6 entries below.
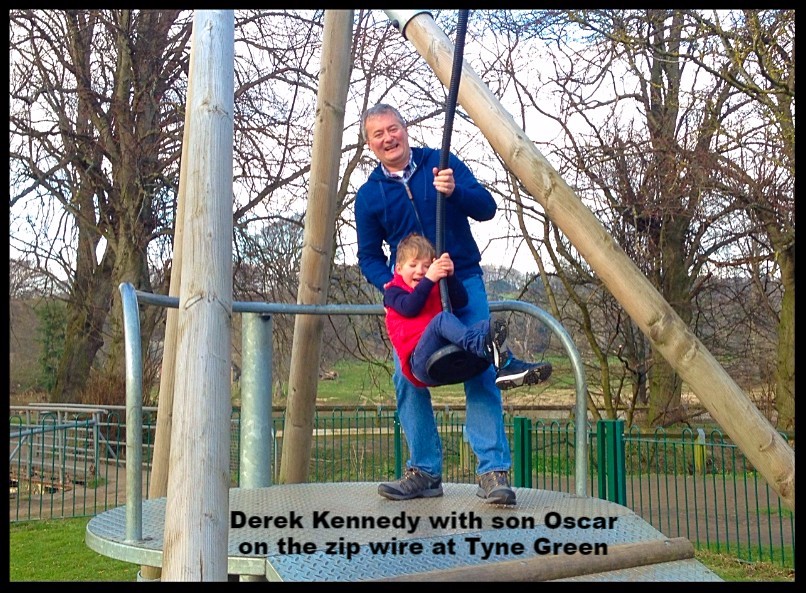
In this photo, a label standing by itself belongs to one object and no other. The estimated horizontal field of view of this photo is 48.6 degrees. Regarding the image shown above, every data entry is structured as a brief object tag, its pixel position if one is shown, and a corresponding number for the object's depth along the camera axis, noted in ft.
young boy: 8.68
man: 10.11
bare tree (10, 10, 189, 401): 39.52
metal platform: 7.63
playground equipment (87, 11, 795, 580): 5.84
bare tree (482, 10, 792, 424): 37.35
